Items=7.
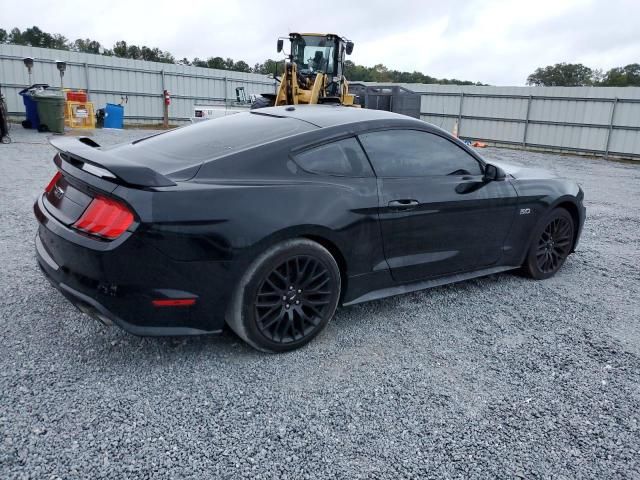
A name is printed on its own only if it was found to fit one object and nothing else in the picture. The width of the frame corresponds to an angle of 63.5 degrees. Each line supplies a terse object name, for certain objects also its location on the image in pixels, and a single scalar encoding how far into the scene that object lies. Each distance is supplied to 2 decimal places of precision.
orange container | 18.05
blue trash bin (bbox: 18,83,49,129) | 15.89
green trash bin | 15.49
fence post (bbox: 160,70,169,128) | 21.55
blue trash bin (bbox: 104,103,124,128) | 18.77
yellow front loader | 14.24
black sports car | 2.65
